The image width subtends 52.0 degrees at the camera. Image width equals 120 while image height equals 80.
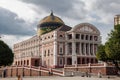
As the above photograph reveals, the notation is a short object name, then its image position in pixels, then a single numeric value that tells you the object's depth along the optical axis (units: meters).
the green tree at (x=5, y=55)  35.67
